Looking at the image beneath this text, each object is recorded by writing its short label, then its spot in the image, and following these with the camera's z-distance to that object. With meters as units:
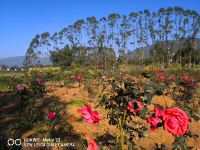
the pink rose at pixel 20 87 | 3.33
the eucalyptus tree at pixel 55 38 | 27.61
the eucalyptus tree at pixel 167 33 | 20.76
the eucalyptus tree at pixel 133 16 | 21.43
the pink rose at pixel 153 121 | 1.01
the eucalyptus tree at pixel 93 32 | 22.74
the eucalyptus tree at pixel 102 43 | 22.71
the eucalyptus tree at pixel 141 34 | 21.43
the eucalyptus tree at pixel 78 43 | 23.70
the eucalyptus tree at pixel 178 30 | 20.79
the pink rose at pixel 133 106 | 1.27
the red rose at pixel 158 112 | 0.97
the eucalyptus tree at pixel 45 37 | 29.24
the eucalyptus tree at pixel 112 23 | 22.01
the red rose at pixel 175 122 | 0.87
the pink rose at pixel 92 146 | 1.02
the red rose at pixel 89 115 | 1.14
